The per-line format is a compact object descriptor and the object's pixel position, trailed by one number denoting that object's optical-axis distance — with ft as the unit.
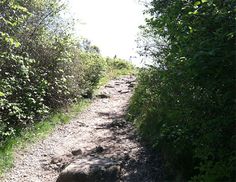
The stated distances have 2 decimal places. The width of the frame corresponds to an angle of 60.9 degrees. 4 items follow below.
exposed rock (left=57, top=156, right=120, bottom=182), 13.58
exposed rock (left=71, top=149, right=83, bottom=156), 17.53
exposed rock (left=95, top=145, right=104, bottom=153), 17.19
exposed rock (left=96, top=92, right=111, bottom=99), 33.21
